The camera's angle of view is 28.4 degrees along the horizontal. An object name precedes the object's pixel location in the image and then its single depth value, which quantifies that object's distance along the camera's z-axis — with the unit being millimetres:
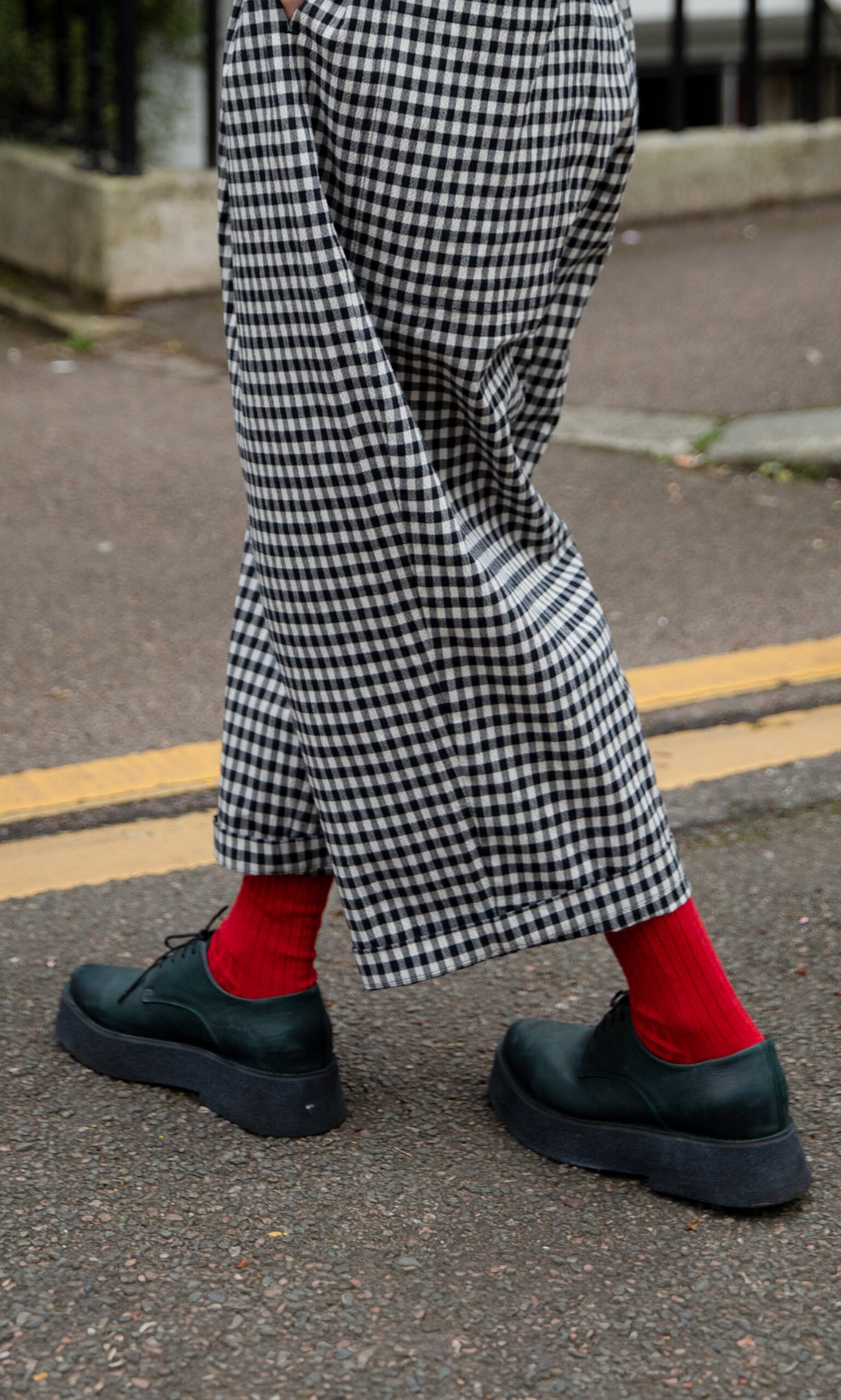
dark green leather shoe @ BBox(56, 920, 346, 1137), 1935
